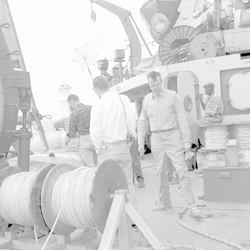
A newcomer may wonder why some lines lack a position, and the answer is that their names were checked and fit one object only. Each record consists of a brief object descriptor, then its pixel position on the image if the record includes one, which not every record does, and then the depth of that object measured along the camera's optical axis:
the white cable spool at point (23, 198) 3.89
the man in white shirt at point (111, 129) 4.45
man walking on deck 5.11
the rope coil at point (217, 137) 7.66
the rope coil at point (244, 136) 7.75
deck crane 13.19
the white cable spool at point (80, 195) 3.46
